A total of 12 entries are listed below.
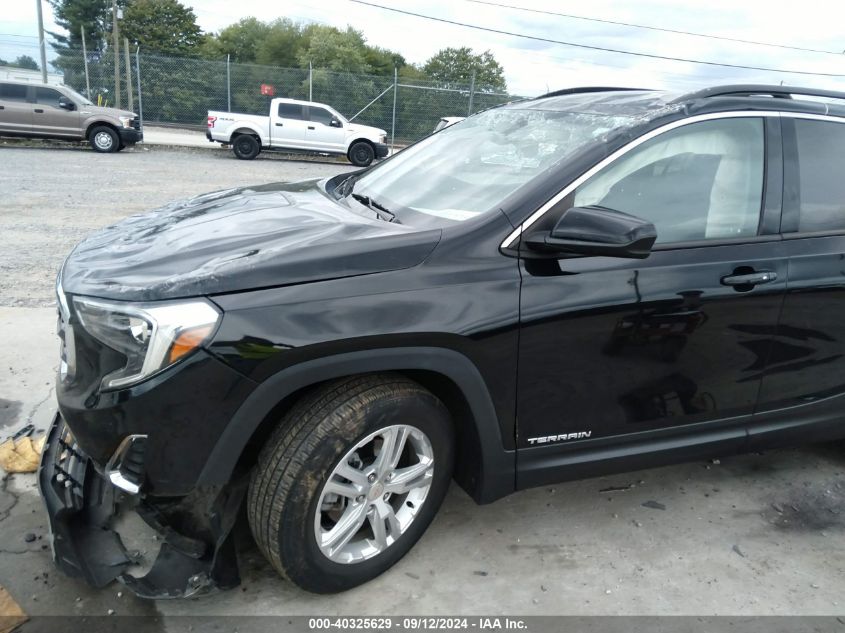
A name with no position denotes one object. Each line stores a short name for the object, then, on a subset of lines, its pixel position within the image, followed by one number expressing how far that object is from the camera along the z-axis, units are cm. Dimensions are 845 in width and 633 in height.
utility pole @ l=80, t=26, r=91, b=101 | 2257
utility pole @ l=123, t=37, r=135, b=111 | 2122
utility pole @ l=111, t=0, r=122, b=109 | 2179
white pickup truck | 1798
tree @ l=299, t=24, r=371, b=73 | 5188
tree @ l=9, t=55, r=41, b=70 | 2445
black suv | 207
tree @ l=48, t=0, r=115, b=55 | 5912
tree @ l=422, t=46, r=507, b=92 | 6196
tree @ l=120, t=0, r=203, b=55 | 5556
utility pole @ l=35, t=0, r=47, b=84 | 2256
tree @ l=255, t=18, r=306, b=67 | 6681
